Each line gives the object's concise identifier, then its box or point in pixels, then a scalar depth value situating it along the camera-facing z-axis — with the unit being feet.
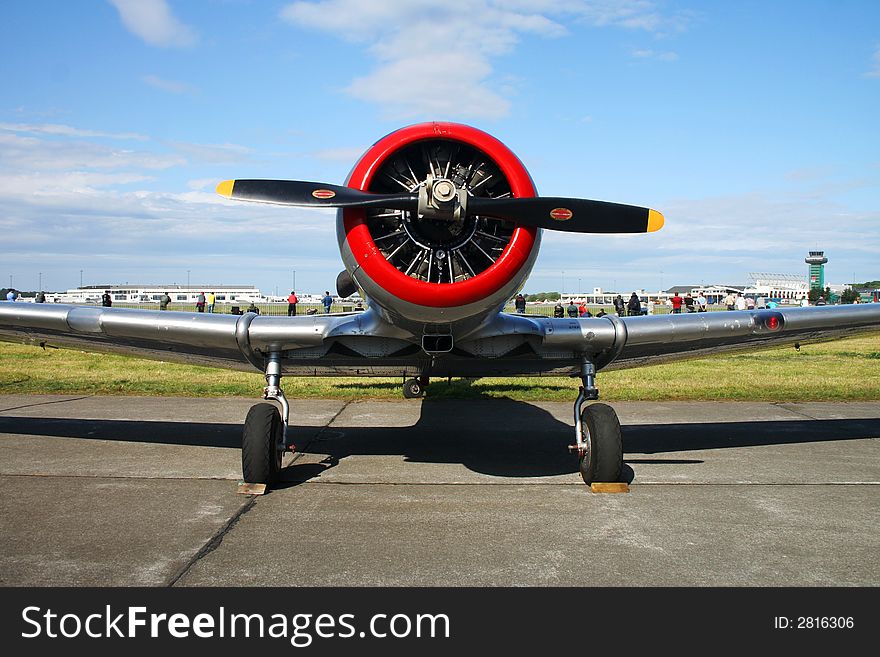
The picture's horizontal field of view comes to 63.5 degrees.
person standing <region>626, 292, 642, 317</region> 105.19
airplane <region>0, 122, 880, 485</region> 18.48
